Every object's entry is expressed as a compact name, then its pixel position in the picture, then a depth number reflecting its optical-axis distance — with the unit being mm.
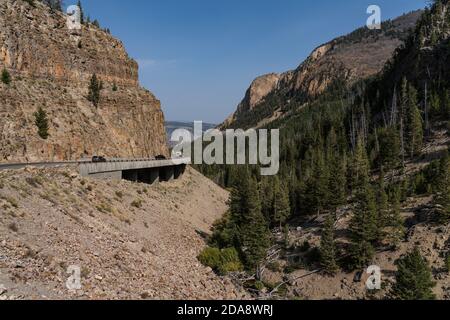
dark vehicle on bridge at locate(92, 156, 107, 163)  47506
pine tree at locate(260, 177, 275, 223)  64994
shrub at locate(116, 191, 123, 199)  37091
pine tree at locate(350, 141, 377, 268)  41250
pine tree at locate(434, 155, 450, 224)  42938
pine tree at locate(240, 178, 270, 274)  40969
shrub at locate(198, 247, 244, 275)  33344
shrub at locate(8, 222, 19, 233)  17969
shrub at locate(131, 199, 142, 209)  37662
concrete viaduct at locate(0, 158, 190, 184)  35178
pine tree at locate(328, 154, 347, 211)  57125
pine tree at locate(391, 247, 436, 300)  29375
